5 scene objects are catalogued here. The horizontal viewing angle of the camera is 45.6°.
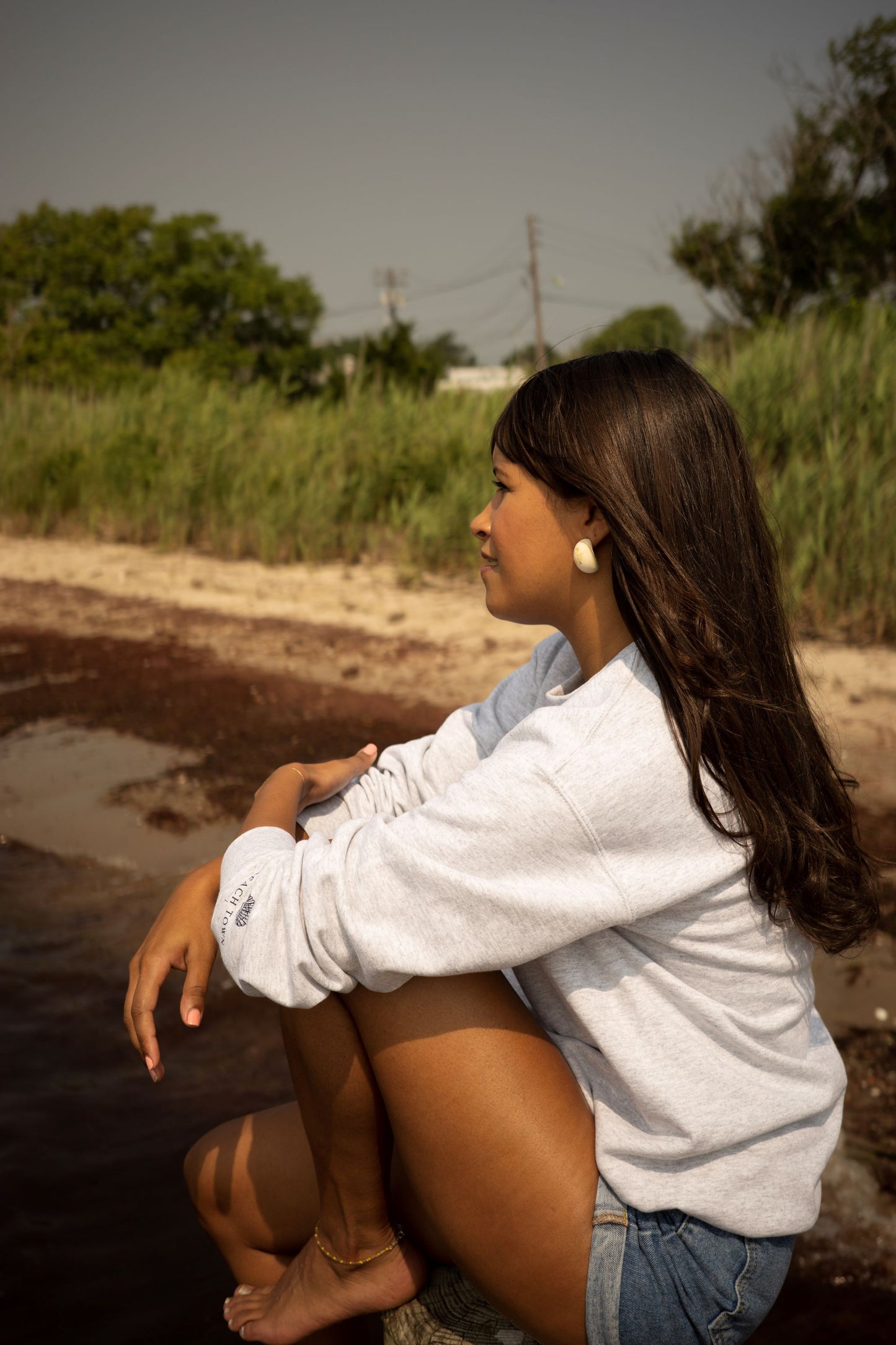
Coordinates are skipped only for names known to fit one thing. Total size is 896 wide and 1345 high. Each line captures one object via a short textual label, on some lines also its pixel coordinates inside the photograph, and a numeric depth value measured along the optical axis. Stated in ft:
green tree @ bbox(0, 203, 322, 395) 105.91
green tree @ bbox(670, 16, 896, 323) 38.22
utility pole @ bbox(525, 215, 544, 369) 95.66
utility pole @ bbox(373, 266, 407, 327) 125.08
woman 3.41
